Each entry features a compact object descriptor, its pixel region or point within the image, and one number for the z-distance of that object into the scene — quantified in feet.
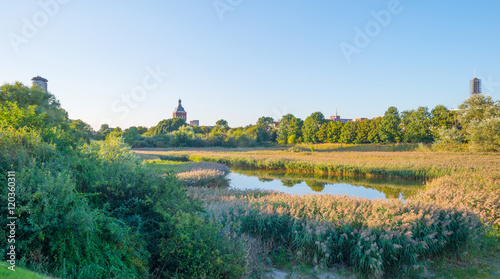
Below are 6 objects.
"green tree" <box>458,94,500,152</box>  102.89
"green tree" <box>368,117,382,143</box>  186.91
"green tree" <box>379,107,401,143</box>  176.35
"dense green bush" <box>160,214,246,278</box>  13.24
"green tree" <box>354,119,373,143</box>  195.59
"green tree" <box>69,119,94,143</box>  68.08
